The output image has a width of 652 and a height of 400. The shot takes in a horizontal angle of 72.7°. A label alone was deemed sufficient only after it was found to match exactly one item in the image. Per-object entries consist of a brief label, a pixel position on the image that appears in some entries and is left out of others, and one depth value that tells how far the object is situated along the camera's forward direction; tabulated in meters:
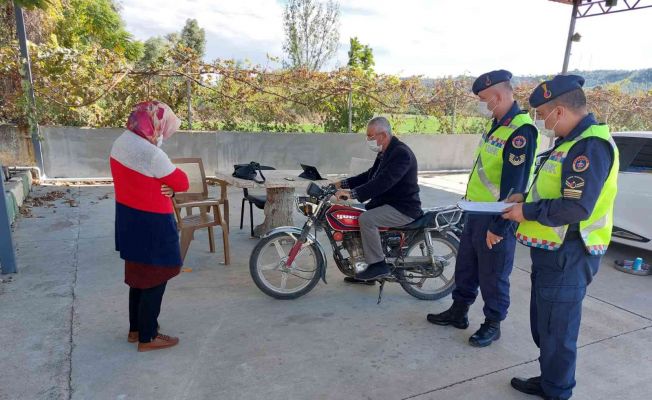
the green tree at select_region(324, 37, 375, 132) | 10.09
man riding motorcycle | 3.55
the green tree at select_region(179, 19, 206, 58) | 51.50
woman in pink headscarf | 2.62
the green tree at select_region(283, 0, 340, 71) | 30.75
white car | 4.89
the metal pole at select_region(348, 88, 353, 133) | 10.08
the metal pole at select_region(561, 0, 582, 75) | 9.21
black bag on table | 4.69
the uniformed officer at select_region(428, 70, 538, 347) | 2.90
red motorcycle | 3.74
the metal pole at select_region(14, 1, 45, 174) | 7.35
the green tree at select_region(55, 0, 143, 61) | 17.62
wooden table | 5.09
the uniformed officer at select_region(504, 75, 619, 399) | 2.17
